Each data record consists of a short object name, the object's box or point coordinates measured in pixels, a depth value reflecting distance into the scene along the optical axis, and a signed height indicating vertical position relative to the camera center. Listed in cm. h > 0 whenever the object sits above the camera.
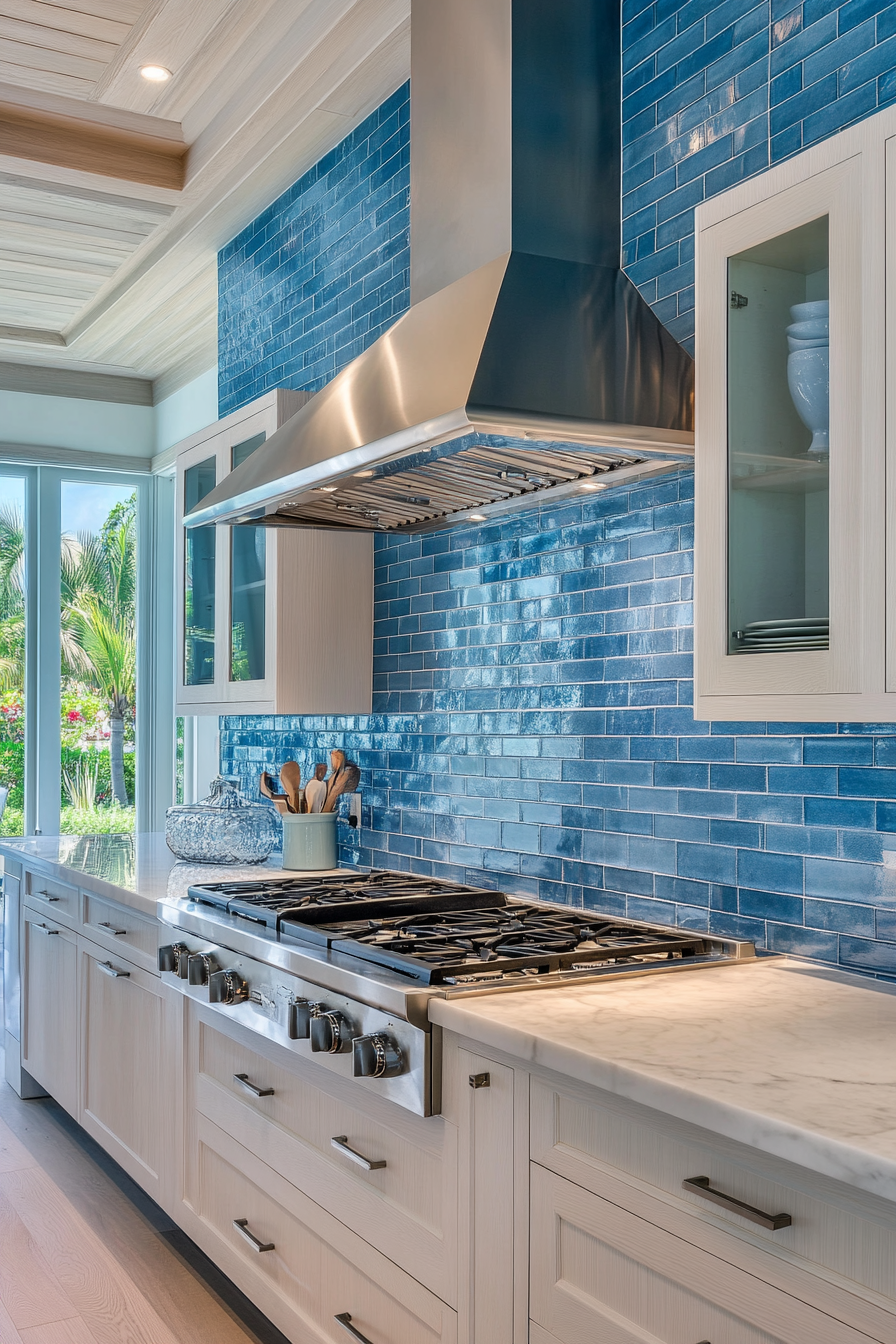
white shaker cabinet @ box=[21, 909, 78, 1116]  351 -96
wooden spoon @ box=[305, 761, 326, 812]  322 -26
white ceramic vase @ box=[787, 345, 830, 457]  154 +41
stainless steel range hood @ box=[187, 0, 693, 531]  188 +63
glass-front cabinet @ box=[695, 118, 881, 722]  146 +34
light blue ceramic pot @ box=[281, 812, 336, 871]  318 -39
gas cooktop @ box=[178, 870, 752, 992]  185 -42
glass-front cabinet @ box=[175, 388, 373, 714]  328 +25
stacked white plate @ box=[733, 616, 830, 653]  154 +9
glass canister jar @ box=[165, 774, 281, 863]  326 -36
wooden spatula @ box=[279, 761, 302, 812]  323 -23
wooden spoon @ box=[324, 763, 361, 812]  321 -23
